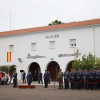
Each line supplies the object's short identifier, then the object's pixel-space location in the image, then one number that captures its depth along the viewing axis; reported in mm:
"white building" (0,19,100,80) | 32469
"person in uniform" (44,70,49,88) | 27031
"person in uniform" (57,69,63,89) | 25450
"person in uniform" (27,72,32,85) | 28567
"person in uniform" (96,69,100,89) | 23592
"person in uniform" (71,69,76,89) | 24688
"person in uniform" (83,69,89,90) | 24158
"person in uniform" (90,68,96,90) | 23720
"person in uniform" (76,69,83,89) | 24552
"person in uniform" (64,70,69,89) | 25061
